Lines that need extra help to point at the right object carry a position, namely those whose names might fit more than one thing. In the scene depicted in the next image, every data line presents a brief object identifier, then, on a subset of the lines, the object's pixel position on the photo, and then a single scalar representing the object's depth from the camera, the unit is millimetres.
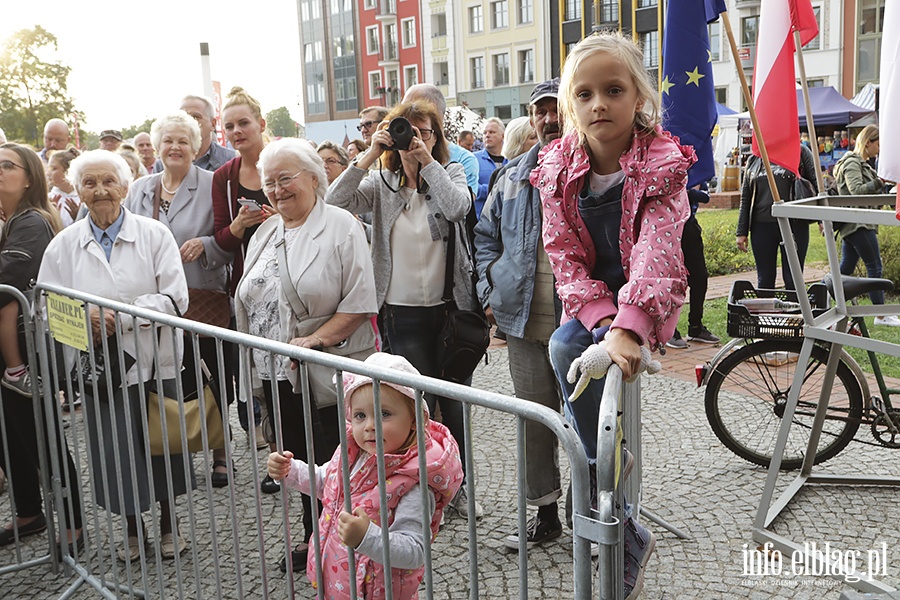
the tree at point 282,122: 105719
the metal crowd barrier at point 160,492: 2486
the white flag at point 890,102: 2271
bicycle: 4301
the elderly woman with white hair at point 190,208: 4676
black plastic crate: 4160
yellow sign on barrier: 3246
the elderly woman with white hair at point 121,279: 3572
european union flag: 3609
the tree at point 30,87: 38156
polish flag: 3422
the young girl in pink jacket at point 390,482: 2273
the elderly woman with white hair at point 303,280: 3467
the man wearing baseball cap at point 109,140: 9825
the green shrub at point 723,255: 12367
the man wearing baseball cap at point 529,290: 3455
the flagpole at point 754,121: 3152
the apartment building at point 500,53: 48750
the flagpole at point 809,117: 3296
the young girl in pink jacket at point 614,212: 2148
